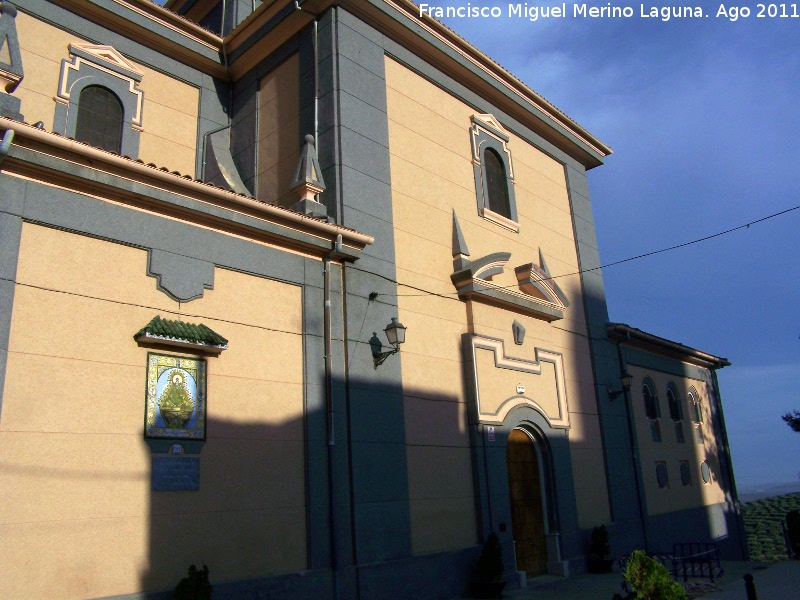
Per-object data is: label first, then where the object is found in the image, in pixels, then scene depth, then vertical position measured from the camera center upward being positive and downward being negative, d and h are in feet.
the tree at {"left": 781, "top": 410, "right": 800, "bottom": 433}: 64.59 +7.14
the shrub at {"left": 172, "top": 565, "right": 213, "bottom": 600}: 24.47 -1.93
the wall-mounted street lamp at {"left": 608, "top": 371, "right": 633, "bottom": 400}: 55.47 +9.74
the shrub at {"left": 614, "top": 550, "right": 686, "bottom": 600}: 24.20 -2.42
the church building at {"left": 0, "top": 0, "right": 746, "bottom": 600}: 25.03 +9.50
